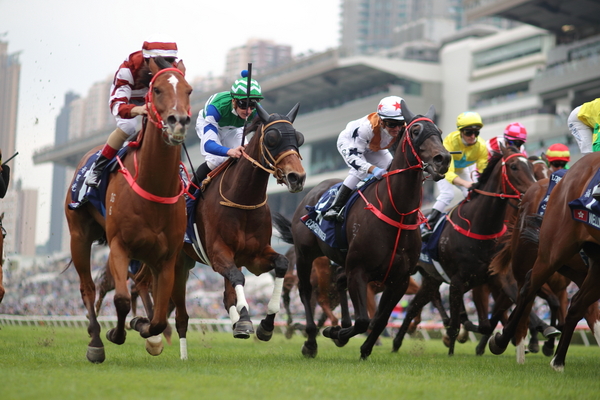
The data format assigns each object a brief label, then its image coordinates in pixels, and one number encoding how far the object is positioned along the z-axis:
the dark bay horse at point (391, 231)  13.97
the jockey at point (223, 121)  14.84
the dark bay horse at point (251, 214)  13.34
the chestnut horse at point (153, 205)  11.40
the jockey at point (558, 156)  19.02
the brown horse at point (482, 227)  17.33
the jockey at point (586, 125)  14.10
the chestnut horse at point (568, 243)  12.45
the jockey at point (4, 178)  16.30
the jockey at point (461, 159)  18.61
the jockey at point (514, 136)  20.02
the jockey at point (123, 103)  12.91
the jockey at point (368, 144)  15.32
